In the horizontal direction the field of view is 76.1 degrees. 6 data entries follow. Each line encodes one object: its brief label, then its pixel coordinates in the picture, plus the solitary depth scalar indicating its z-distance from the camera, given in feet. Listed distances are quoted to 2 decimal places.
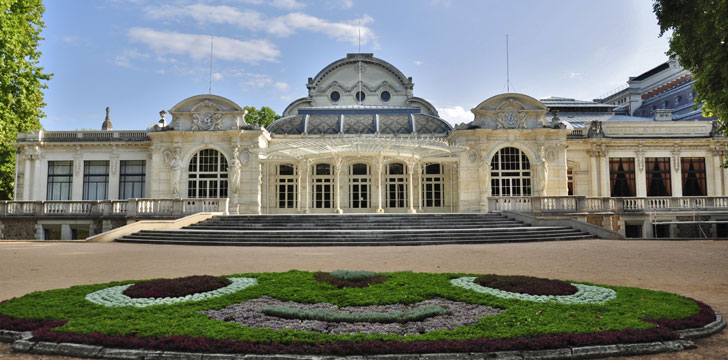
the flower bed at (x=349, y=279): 26.61
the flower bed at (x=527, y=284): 23.89
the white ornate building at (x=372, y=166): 88.94
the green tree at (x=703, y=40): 38.52
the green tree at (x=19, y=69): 56.59
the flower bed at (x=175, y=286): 23.56
